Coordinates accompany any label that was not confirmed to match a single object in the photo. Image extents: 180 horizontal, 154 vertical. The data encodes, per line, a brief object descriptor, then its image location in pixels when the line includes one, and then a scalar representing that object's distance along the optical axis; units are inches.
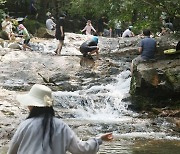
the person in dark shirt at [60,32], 769.6
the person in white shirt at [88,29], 1115.0
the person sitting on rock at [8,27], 937.5
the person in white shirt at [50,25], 1108.4
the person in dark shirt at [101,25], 1328.7
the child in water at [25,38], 829.8
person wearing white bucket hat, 137.3
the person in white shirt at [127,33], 1057.9
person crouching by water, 720.3
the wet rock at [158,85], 523.8
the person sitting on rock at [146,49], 578.2
